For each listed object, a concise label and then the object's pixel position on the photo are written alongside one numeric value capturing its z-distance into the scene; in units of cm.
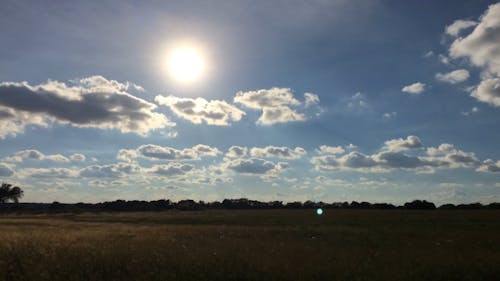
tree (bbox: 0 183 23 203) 16338
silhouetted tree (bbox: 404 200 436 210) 11469
